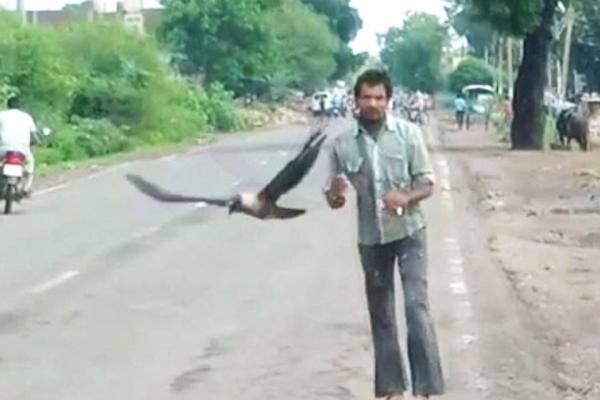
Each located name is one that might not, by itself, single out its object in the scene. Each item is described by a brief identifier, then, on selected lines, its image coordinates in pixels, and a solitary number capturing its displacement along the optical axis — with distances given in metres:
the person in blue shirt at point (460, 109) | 77.06
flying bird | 7.80
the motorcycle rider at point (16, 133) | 24.86
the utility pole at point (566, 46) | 57.04
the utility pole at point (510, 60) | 73.78
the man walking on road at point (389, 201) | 8.69
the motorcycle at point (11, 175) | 24.72
